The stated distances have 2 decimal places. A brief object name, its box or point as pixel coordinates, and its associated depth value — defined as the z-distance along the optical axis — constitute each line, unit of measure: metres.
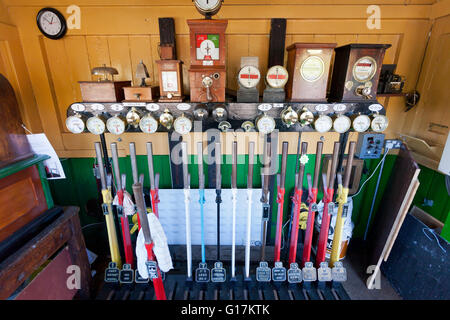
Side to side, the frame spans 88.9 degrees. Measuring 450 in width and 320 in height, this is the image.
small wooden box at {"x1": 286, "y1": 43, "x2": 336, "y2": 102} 1.60
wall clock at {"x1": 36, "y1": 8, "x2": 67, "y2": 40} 1.90
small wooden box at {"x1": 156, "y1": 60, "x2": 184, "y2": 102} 1.62
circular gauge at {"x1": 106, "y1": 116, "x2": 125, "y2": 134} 1.69
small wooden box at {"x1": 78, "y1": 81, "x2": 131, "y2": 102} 1.68
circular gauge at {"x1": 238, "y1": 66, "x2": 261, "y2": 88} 1.61
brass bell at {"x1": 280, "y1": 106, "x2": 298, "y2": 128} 1.68
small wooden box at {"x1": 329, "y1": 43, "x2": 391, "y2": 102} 1.61
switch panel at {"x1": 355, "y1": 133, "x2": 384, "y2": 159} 2.18
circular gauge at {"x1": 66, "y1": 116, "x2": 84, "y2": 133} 1.69
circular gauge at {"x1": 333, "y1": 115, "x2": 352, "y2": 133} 1.71
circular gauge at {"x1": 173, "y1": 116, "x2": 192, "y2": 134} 1.69
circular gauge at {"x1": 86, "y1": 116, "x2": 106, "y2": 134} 1.70
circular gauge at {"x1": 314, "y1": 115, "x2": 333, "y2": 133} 1.70
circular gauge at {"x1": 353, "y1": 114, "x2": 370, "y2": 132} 1.70
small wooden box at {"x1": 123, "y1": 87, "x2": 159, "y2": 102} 1.69
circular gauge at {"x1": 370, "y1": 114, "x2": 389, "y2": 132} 1.71
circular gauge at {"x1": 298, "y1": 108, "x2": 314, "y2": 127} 1.69
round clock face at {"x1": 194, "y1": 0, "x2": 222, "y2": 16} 1.48
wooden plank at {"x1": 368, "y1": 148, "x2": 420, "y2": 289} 2.00
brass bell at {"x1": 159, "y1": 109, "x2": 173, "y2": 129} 1.68
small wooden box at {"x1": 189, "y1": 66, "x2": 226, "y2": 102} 1.61
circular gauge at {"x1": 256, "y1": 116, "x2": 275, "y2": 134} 1.68
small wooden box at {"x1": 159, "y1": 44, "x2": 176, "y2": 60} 1.64
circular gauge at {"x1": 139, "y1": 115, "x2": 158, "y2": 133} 1.69
